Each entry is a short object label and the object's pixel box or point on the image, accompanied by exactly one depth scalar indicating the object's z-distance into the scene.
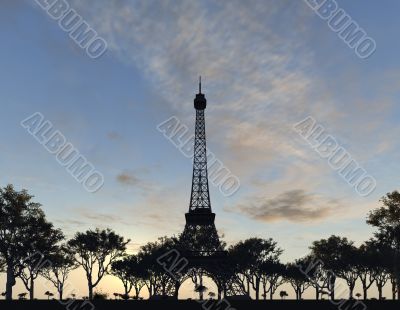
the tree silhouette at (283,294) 89.62
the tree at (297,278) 97.72
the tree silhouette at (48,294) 69.88
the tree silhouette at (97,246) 74.69
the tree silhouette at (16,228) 62.34
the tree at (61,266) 69.18
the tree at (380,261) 63.59
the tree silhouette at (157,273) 87.75
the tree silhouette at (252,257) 89.44
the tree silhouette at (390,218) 59.62
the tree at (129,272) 88.74
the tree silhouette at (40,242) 62.88
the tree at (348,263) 83.25
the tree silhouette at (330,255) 89.29
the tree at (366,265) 79.38
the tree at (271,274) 91.31
